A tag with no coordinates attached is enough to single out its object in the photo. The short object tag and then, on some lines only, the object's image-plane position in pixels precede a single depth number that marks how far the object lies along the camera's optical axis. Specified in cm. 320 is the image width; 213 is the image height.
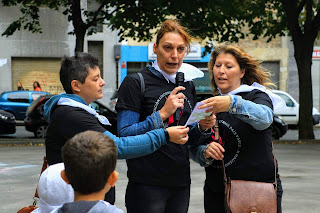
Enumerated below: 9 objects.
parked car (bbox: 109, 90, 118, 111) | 2231
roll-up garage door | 2886
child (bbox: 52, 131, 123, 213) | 225
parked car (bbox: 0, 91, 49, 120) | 2073
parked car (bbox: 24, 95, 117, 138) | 1650
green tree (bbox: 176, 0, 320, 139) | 1681
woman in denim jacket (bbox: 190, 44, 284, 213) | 324
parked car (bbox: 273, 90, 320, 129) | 2228
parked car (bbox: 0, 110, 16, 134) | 1670
